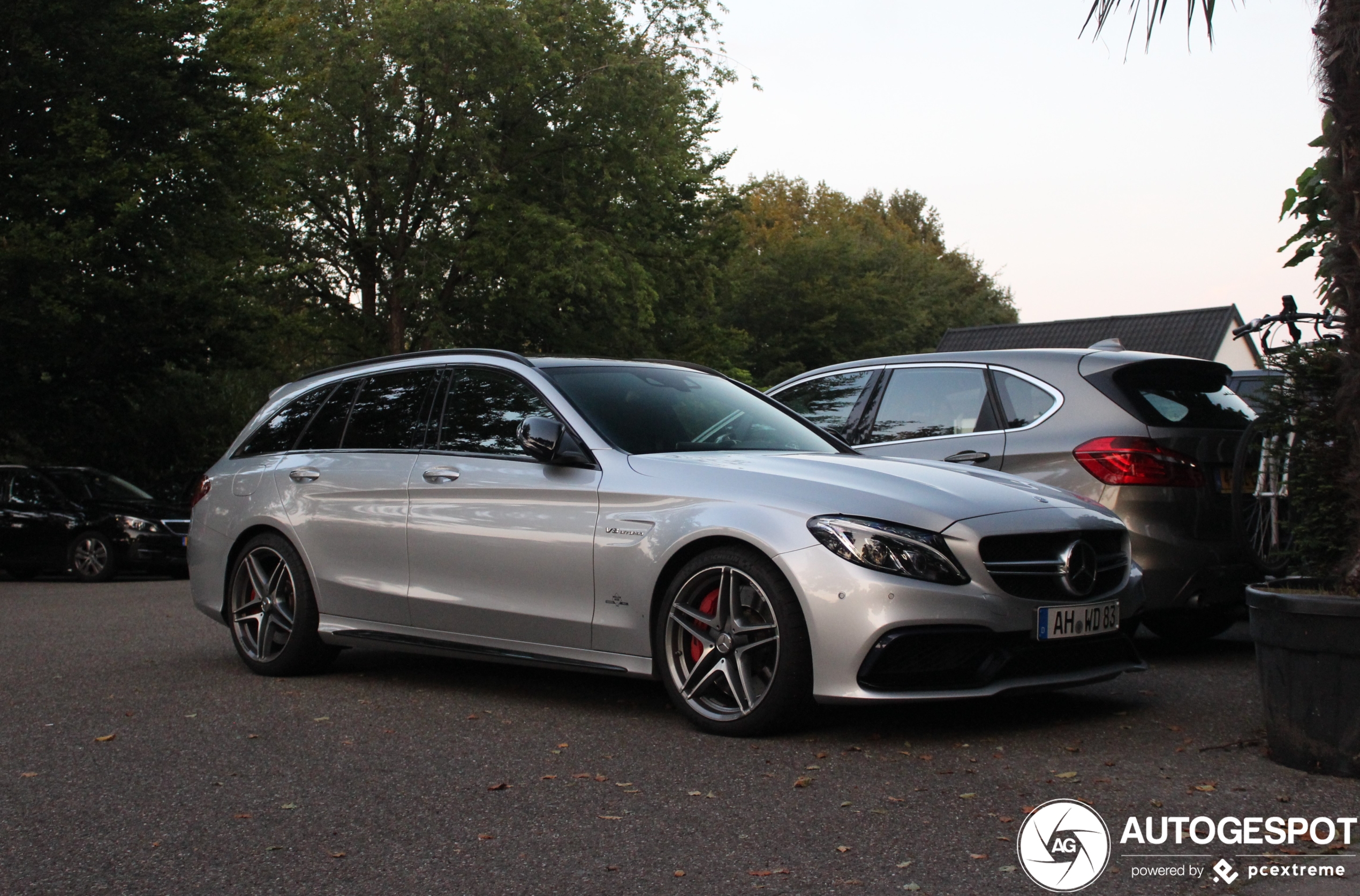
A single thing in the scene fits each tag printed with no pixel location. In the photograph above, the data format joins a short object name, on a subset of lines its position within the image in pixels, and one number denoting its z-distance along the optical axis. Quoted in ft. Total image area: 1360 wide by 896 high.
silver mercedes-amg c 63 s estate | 17.66
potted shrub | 15.60
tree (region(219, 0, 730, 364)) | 110.63
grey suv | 23.65
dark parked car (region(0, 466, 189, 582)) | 59.98
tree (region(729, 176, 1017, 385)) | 197.67
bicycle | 17.76
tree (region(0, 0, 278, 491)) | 68.54
